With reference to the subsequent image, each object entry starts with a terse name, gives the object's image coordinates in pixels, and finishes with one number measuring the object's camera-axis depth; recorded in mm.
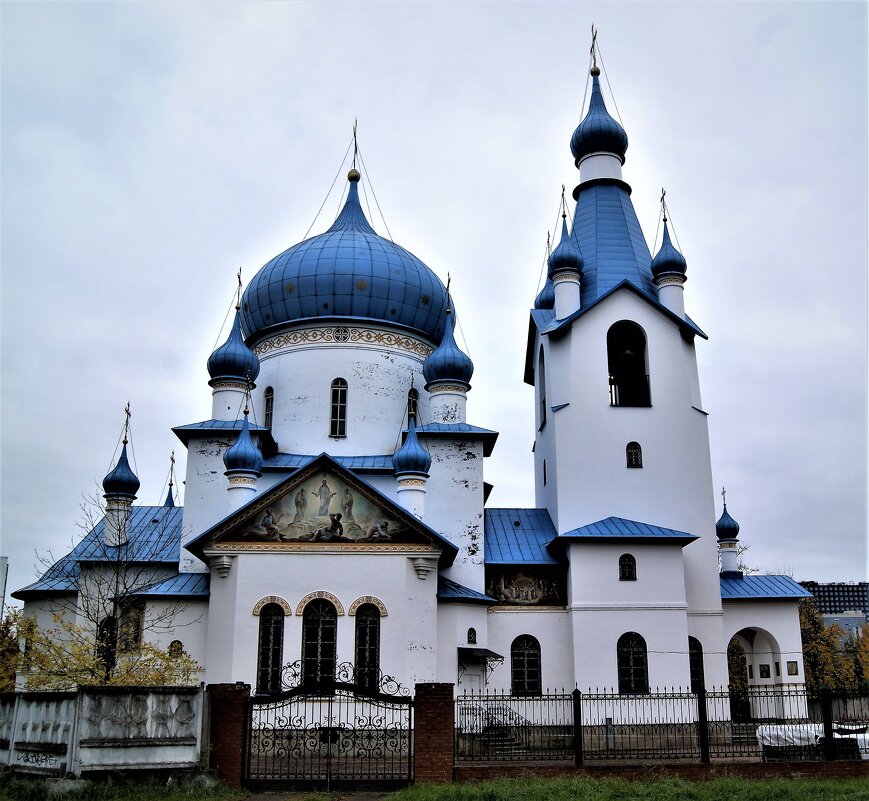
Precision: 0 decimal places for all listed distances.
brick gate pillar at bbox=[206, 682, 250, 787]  12117
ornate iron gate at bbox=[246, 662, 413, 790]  12211
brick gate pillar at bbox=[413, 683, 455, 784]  12391
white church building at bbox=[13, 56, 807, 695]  18359
